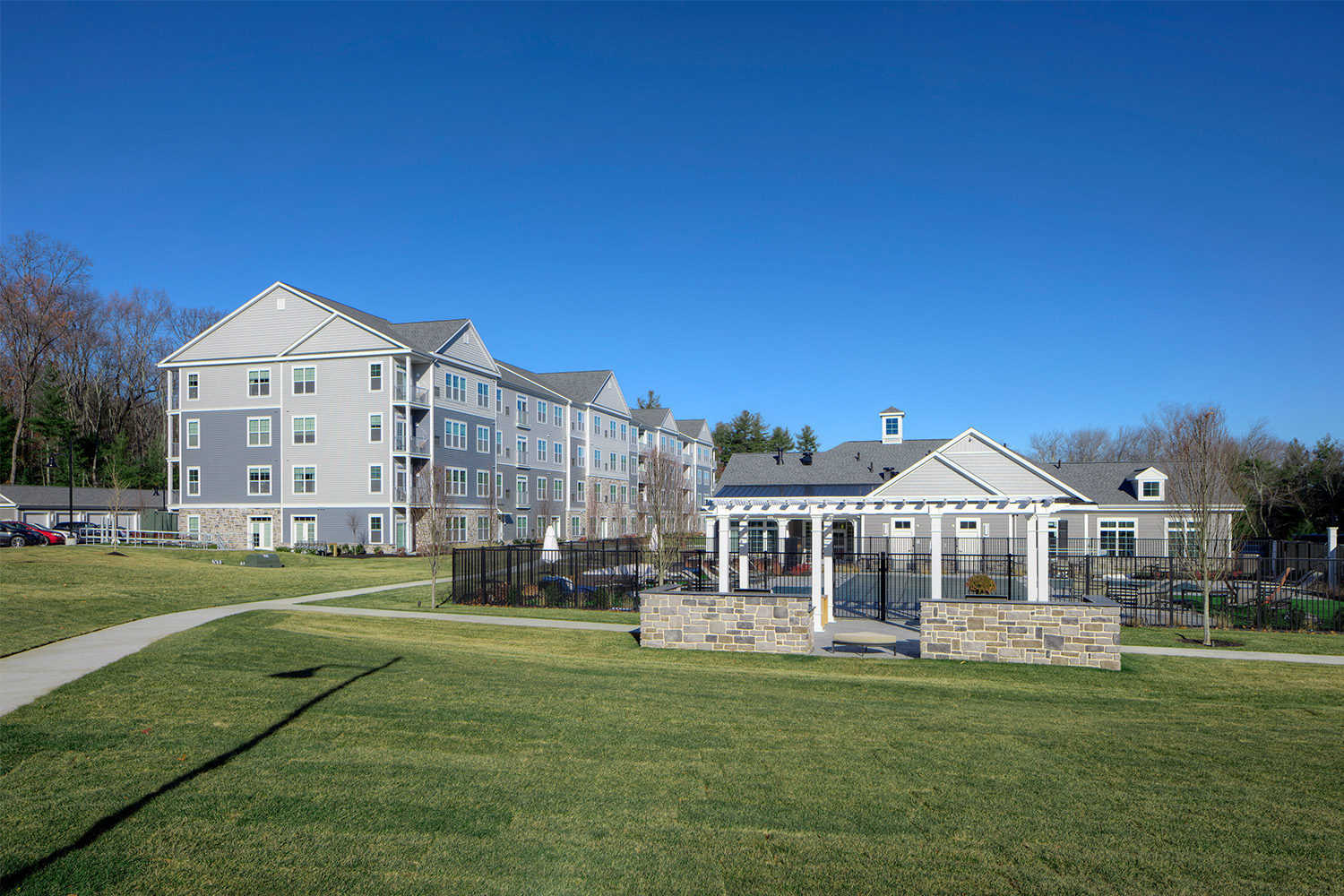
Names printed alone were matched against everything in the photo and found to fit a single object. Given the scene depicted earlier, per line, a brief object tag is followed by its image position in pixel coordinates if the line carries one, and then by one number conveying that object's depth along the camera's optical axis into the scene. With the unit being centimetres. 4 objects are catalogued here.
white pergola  1435
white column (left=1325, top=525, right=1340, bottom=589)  2297
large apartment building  4144
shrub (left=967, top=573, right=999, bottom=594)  2130
